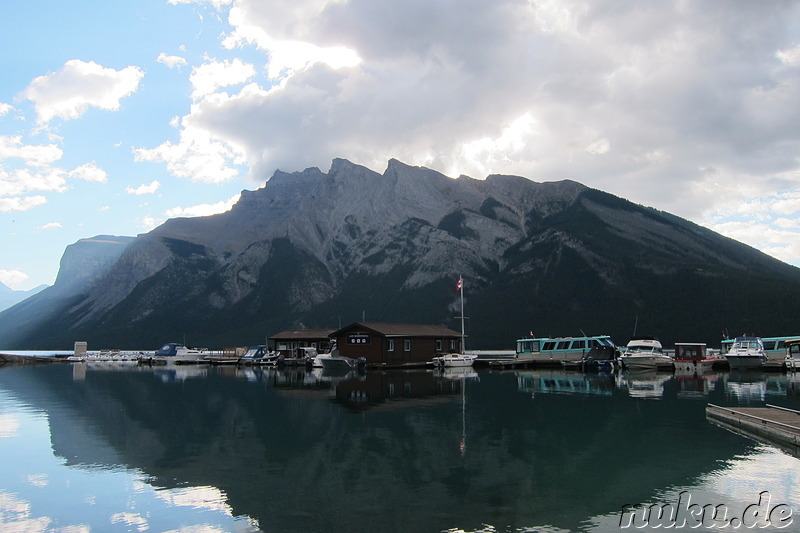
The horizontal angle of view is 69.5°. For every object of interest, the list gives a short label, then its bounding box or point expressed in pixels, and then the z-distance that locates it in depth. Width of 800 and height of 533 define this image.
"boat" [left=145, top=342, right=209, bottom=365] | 111.58
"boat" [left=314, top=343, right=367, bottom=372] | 75.62
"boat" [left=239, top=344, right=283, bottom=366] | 95.47
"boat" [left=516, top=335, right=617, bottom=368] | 82.69
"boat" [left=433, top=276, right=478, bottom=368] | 81.31
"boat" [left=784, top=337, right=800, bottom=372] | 68.38
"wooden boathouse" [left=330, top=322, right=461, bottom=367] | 80.75
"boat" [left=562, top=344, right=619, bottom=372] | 77.55
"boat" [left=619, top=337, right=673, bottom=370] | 70.94
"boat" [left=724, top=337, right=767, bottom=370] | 69.88
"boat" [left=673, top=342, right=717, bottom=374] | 72.62
